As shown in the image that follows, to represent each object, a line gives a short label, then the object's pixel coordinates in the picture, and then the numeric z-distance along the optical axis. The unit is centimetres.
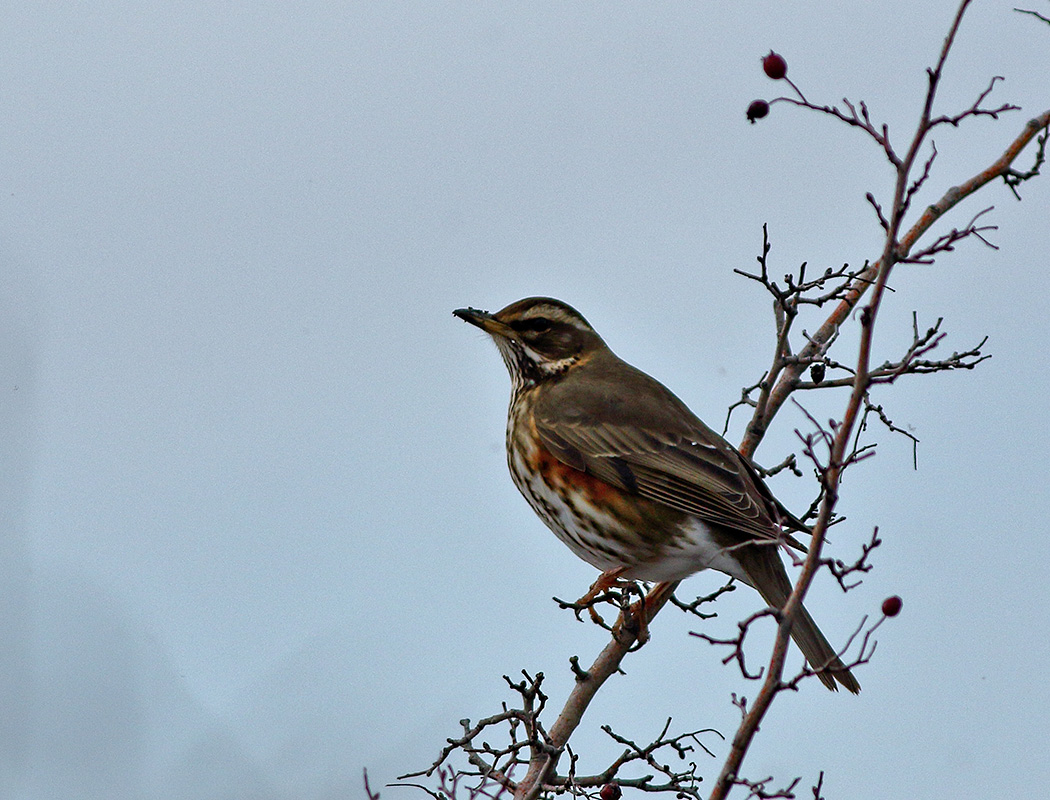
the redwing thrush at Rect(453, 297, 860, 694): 1257
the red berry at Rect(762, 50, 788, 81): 887
